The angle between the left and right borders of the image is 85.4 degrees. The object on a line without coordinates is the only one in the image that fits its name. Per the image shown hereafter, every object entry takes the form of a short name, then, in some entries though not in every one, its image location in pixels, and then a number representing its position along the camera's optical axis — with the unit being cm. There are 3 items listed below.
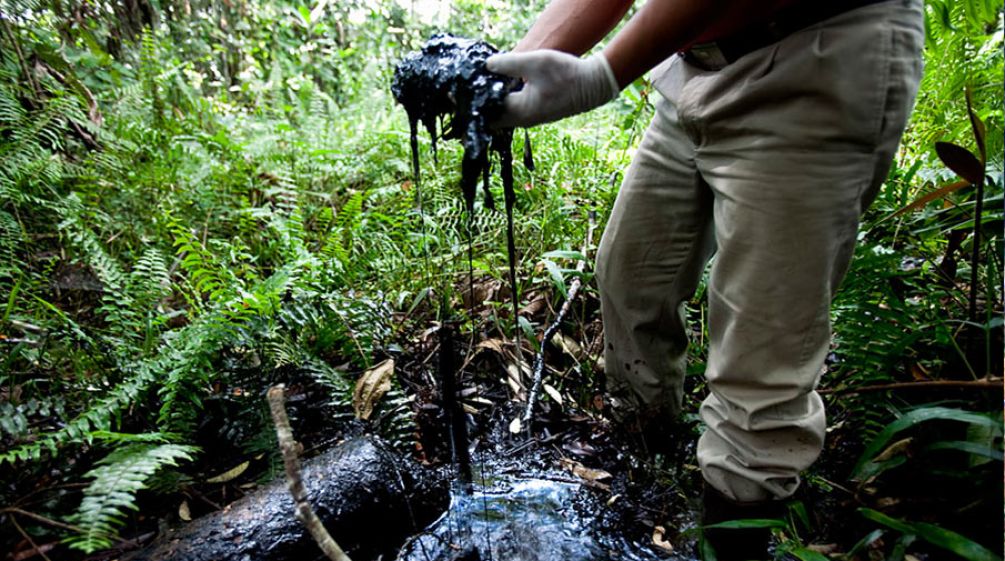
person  138
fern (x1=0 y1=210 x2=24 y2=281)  243
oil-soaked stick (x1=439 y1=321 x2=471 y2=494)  223
